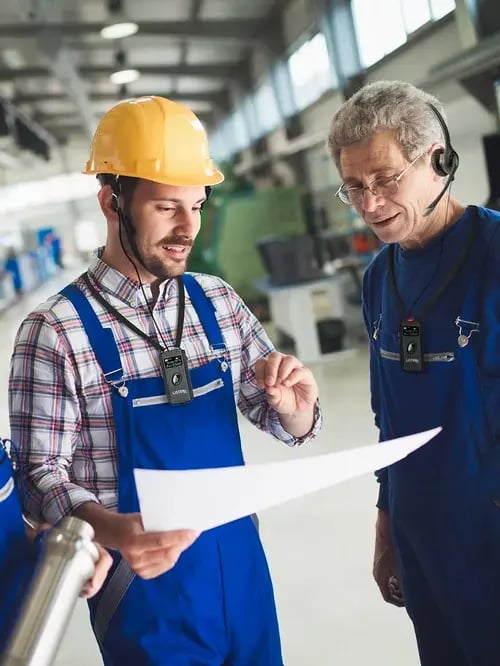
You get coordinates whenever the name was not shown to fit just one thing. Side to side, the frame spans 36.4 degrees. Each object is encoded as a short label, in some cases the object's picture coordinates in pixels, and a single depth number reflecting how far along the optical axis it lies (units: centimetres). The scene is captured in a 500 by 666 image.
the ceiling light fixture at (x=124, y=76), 1580
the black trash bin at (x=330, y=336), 857
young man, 146
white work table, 834
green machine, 1263
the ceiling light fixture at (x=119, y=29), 1189
